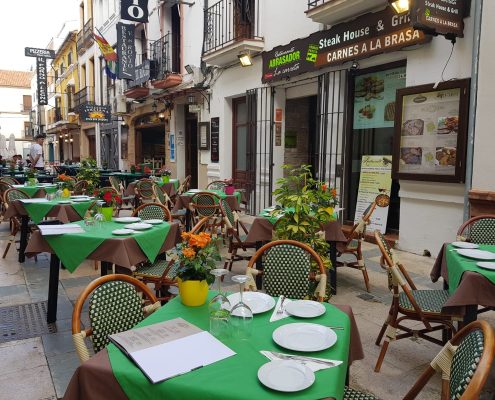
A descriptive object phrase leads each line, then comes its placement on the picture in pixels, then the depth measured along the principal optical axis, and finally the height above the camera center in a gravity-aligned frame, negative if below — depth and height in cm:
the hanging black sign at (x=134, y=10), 1189 +427
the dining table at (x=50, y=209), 524 -67
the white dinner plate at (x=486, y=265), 262 -66
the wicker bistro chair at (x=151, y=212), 467 -61
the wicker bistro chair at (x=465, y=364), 127 -69
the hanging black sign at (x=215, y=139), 1049 +50
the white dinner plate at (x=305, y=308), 192 -71
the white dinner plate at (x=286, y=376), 133 -72
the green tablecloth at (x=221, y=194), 691 -60
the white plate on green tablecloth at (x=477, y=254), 286 -65
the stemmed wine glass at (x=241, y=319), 172 -68
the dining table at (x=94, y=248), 336 -76
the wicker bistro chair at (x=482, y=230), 409 -68
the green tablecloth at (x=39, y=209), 525 -66
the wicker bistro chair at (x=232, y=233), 483 -88
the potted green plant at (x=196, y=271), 202 -55
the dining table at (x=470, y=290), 248 -78
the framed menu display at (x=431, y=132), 520 +39
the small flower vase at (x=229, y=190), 700 -53
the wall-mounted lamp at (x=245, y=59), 845 +203
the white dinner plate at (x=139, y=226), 374 -63
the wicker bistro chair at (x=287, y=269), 278 -74
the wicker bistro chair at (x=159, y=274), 351 -102
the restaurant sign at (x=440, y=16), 462 +167
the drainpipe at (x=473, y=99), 493 +76
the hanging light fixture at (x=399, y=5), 491 +185
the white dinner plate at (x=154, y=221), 407 -63
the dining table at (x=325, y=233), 432 -79
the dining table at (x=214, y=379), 133 -74
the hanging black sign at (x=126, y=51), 1285 +332
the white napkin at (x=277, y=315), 191 -73
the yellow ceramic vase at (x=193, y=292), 203 -66
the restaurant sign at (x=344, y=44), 580 +187
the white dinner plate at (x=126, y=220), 406 -61
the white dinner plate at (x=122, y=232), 352 -63
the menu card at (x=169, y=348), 144 -72
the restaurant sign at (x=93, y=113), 1614 +174
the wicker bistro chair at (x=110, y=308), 191 -75
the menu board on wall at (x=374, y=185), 651 -40
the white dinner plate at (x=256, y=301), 200 -72
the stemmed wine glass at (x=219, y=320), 171 -67
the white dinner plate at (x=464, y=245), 320 -65
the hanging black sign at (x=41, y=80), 2527 +470
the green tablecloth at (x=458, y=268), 255 -69
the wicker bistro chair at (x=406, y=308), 278 -101
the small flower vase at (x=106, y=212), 403 -53
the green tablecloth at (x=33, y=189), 701 -55
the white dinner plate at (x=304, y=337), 162 -72
